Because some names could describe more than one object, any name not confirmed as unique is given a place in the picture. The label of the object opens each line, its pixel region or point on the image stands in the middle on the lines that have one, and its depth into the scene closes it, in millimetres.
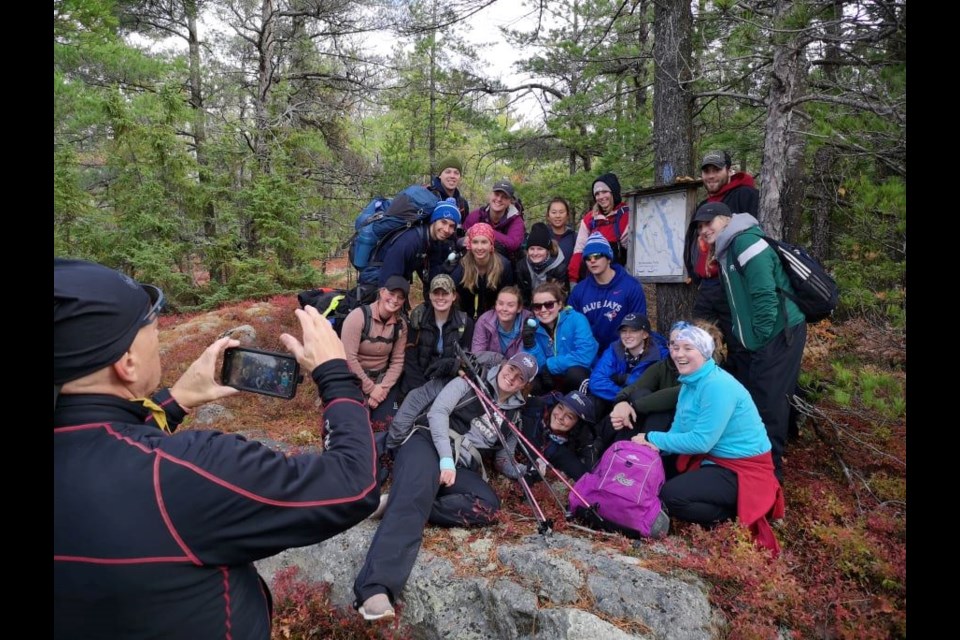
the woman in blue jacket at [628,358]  5629
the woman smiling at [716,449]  4223
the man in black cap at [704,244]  5375
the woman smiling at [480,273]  6309
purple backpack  4219
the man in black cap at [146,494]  1380
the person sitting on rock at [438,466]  3791
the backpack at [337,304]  6062
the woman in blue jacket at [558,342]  5965
